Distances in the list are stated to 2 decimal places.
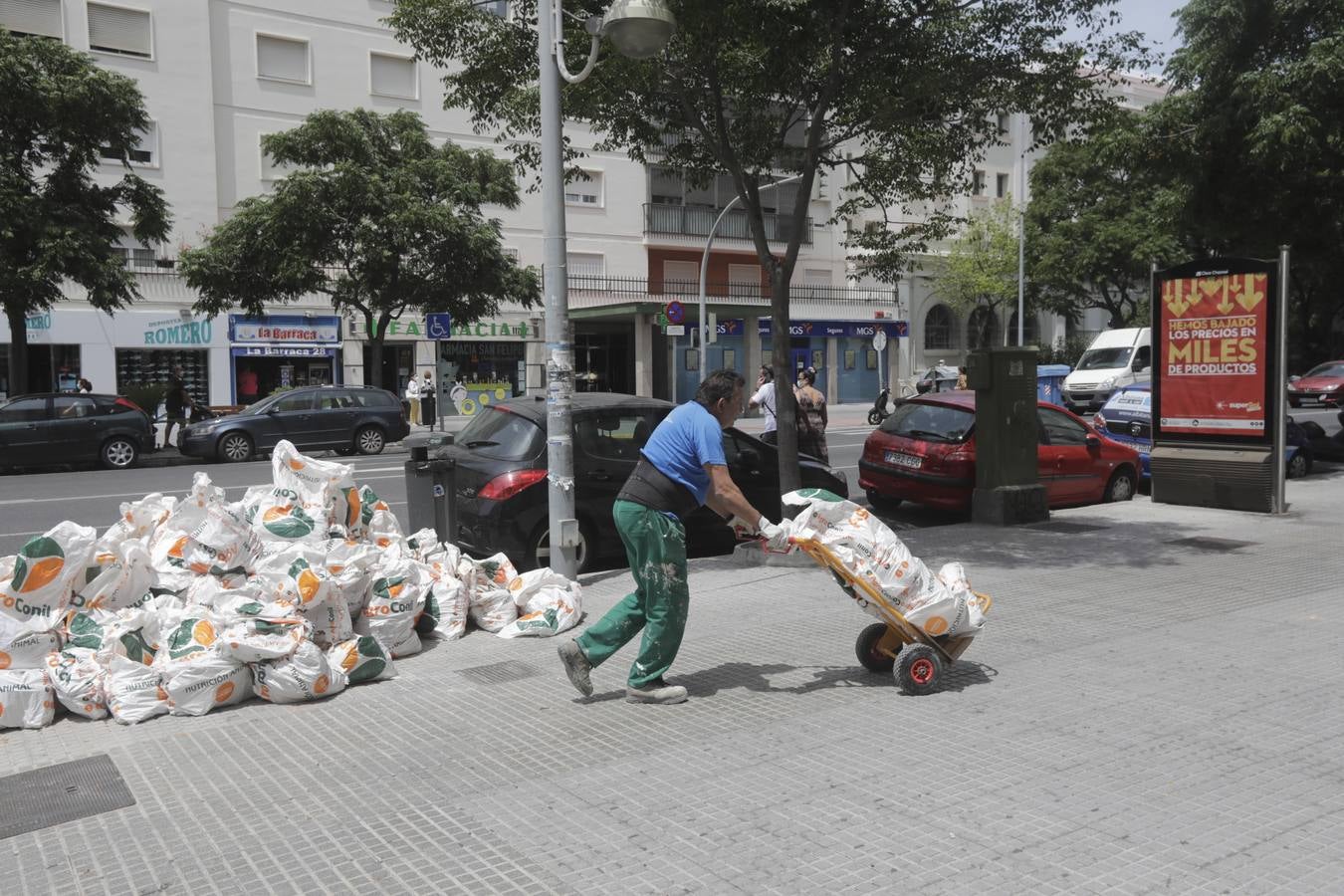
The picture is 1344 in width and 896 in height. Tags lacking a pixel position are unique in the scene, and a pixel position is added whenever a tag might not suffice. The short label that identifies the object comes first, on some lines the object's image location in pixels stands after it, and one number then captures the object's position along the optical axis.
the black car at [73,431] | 18.38
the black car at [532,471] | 8.62
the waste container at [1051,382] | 29.94
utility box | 11.11
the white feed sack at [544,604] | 6.98
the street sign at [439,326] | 21.36
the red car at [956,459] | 11.54
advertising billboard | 11.48
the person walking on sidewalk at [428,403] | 28.28
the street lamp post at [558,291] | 7.82
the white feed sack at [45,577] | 5.41
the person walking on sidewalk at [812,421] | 12.86
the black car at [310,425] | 19.86
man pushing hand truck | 5.25
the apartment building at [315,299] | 29.31
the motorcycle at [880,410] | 29.11
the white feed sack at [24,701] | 5.24
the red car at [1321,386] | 33.81
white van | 30.16
